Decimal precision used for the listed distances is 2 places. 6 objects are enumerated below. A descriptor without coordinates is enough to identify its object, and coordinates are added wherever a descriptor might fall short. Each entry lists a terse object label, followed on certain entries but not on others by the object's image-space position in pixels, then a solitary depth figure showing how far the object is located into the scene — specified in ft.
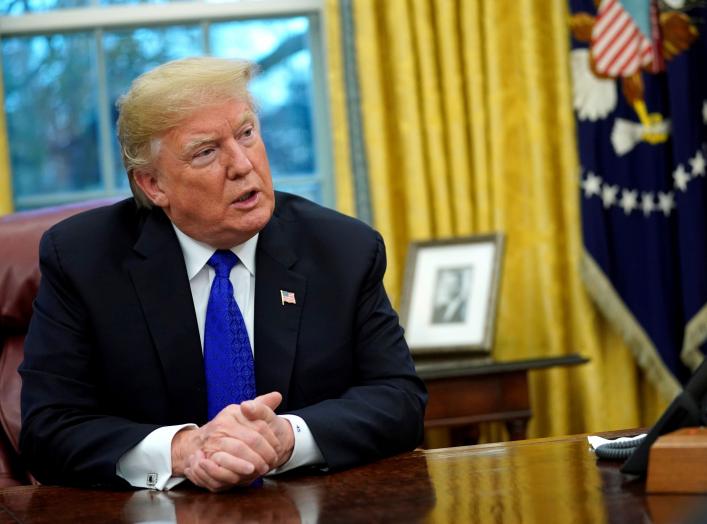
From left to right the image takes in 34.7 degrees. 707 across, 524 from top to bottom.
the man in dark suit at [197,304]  6.53
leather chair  7.87
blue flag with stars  12.17
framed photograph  11.41
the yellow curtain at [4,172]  12.07
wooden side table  10.64
